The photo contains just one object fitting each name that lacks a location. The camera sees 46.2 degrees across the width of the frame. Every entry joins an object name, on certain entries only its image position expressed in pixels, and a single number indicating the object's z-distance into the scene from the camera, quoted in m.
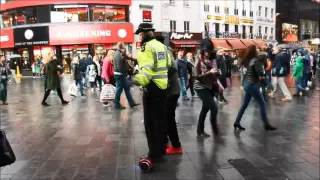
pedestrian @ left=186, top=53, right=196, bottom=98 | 12.75
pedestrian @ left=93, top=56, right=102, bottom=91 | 16.92
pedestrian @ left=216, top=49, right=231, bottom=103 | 9.84
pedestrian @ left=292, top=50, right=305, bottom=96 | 12.93
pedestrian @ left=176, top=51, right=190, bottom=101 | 12.36
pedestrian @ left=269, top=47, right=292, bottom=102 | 11.48
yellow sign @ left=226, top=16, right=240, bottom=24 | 42.97
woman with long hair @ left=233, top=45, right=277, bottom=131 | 7.17
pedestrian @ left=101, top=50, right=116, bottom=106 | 10.61
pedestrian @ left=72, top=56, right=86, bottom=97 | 14.57
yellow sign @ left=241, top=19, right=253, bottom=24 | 45.38
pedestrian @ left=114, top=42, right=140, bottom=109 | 9.56
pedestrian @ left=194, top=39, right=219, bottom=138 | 6.47
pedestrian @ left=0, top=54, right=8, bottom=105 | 12.09
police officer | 4.65
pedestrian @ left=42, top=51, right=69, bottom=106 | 11.48
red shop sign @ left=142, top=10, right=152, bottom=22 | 34.19
